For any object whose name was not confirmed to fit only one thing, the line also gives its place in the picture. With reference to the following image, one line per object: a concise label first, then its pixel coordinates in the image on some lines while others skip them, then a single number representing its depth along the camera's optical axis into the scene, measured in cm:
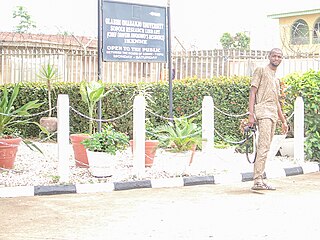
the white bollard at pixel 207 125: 962
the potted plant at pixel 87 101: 984
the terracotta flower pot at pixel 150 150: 977
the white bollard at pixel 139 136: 919
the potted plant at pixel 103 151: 901
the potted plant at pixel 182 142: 941
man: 843
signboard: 1098
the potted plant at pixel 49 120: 1373
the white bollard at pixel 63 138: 866
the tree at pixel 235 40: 4072
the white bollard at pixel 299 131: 1076
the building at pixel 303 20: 2917
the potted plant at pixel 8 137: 932
